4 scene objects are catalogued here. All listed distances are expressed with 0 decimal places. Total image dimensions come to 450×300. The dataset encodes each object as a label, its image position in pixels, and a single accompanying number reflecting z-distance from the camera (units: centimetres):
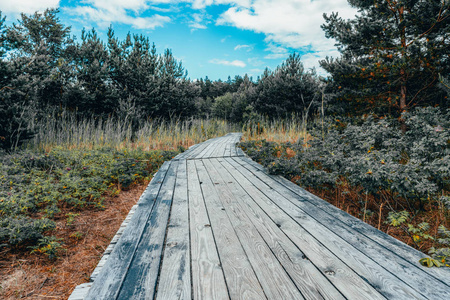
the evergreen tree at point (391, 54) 389
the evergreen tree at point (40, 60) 530
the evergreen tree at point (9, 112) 498
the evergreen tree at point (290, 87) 1498
